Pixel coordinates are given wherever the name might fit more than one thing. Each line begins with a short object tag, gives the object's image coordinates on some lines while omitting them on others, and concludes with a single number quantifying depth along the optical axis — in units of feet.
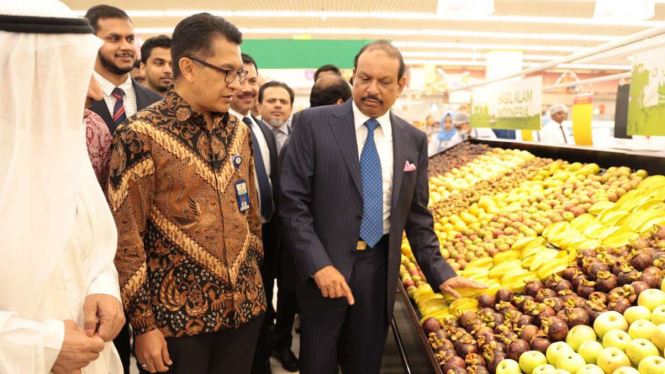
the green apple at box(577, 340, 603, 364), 5.06
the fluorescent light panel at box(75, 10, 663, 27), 39.01
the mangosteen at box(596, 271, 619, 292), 6.09
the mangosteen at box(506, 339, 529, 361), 5.61
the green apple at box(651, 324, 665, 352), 4.73
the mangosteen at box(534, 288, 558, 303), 6.46
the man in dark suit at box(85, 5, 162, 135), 7.57
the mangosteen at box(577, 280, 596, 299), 6.19
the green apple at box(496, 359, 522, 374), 5.37
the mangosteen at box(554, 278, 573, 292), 6.49
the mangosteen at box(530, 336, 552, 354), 5.53
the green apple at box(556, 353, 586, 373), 4.98
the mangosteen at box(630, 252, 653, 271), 6.21
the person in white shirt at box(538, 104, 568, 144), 24.98
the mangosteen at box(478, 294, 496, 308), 6.99
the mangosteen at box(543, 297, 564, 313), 6.14
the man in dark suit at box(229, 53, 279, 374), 9.05
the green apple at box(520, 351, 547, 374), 5.31
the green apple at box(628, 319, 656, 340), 4.92
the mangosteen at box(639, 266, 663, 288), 5.80
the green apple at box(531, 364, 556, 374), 4.99
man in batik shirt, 4.69
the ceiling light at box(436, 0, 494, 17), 16.26
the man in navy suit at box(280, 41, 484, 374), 6.51
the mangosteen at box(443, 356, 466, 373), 5.82
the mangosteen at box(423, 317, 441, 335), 7.00
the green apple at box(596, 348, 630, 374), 4.72
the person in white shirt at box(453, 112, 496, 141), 29.04
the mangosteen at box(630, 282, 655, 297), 5.68
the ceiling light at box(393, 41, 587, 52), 53.16
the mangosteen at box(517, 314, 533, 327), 6.07
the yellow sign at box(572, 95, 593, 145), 12.71
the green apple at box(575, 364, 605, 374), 4.69
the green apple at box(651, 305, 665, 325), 5.04
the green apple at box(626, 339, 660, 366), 4.66
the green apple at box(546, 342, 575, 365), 5.22
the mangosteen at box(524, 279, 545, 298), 6.79
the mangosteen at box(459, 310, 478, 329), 6.68
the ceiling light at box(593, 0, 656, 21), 16.05
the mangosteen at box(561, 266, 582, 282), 6.69
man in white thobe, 3.25
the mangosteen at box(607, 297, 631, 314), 5.56
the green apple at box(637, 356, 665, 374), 4.39
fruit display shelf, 6.14
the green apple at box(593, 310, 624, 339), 5.29
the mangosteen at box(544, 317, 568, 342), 5.57
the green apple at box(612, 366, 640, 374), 4.51
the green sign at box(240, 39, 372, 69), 30.04
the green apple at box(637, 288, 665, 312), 5.36
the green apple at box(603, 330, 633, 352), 4.96
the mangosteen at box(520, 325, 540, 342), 5.78
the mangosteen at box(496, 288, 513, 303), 6.95
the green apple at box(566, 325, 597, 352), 5.32
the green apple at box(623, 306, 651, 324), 5.25
